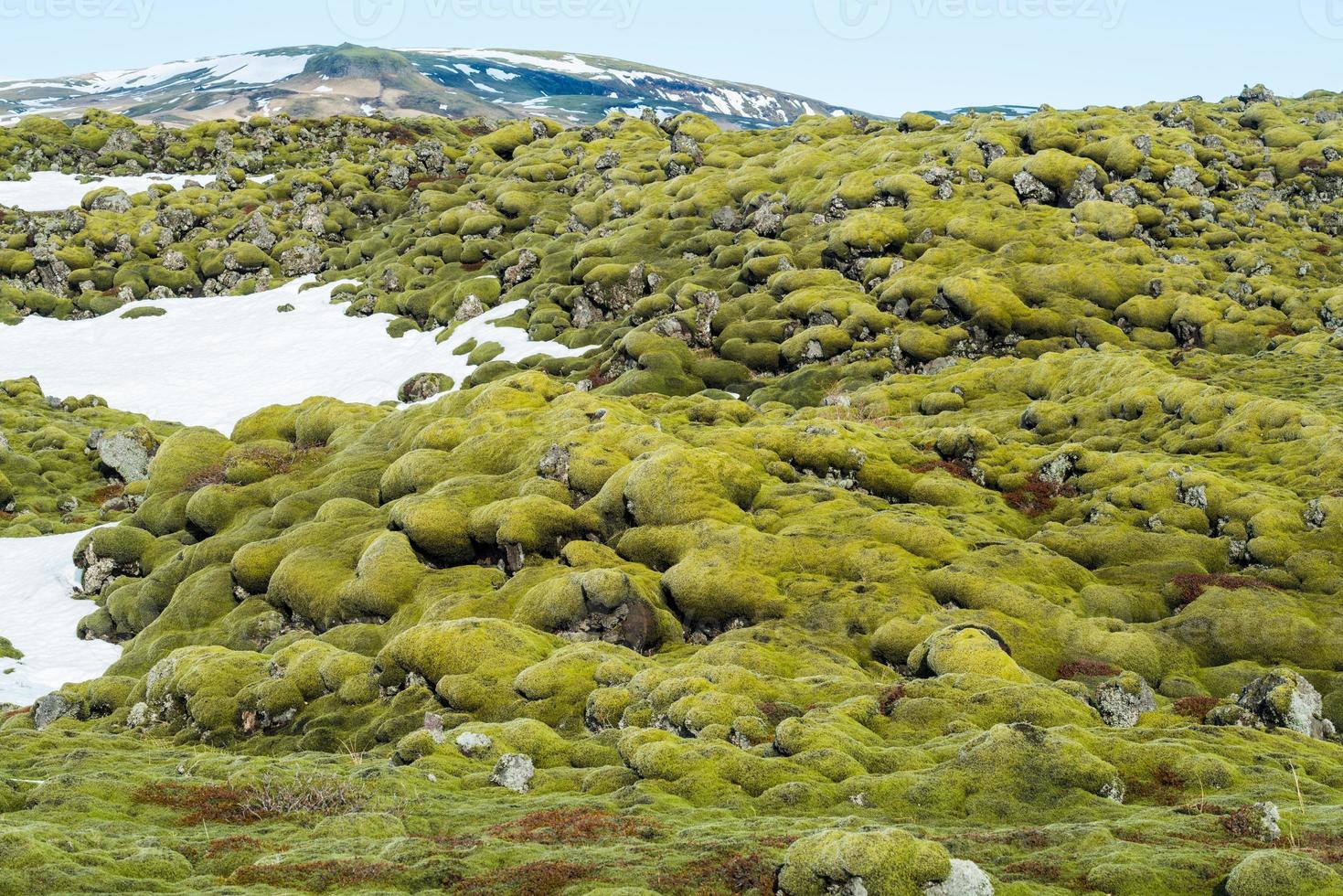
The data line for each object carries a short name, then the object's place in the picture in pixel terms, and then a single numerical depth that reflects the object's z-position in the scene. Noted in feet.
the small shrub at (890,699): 83.51
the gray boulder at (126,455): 240.12
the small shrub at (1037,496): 152.97
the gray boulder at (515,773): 72.33
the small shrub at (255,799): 63.87
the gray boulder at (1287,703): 80.33
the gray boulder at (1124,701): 84.48
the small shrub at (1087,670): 104.32
